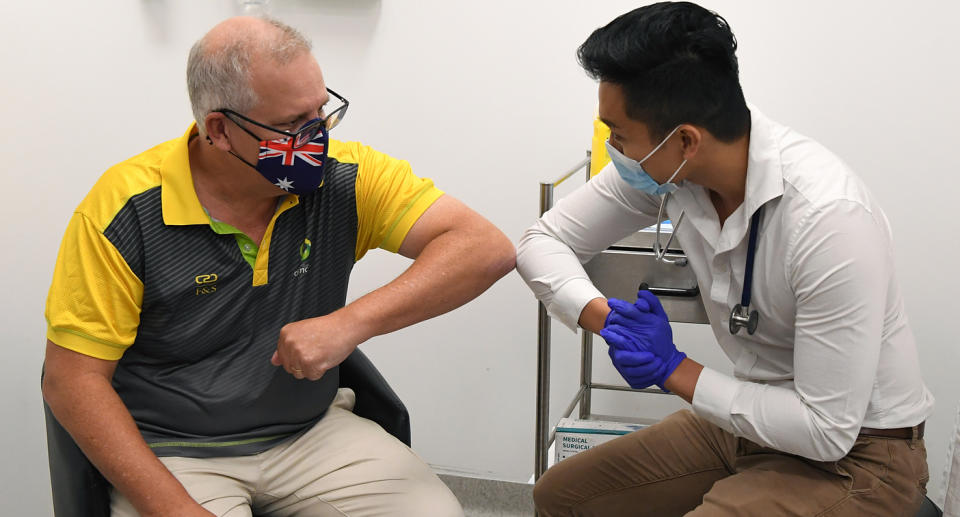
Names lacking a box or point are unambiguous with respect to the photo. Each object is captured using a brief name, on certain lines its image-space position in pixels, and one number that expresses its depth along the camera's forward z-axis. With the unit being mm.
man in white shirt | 1216
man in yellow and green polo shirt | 1370
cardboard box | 1930
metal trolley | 1745
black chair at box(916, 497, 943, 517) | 1369
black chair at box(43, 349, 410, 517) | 1393
